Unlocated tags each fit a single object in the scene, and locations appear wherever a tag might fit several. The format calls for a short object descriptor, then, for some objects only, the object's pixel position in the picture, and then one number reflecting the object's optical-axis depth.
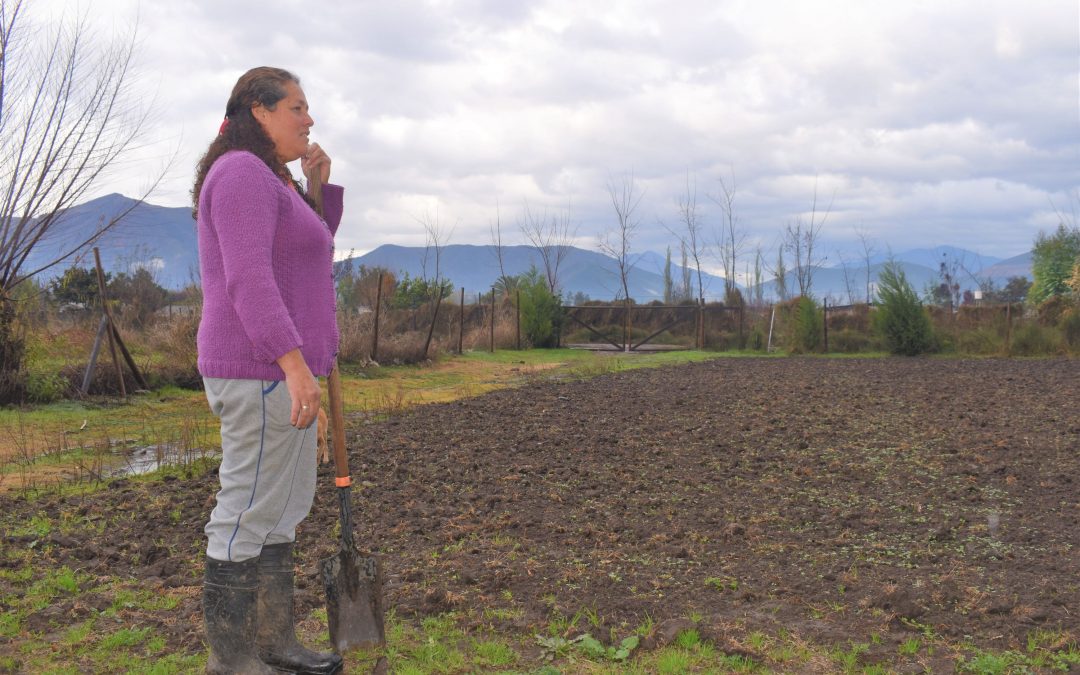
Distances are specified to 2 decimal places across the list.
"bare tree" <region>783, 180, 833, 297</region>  42.64
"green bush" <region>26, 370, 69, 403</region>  10.22
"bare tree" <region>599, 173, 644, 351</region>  35.56
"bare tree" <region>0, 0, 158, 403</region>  10.23
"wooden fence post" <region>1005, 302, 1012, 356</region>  18.90
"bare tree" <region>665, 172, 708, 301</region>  42.22
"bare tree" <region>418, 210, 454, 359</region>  16.72
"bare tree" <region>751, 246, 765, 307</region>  49.78
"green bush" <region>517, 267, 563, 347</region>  22.97
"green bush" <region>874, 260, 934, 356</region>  19.53
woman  2.38
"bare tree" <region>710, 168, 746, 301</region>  41.72
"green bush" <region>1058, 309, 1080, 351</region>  18.67
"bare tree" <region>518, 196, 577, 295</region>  40.67
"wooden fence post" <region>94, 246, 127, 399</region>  10.44
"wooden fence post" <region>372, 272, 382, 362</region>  15.19
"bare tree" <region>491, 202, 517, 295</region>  31.65
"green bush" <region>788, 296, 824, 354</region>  20.98
